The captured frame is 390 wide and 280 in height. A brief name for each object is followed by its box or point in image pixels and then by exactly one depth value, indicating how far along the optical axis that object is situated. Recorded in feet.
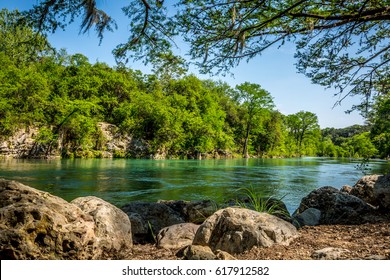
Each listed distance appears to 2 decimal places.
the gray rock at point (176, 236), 15.16
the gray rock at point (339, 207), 18.13
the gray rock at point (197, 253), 9.96
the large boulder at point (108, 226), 11.75
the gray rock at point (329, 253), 9.41
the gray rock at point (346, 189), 28.06
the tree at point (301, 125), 277.03
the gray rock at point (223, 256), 9.68
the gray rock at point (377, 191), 18.53
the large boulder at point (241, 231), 11.89
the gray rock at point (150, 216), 18.06
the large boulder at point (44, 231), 9.96
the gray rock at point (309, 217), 18.89
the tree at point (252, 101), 195.62
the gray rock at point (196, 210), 21.76
